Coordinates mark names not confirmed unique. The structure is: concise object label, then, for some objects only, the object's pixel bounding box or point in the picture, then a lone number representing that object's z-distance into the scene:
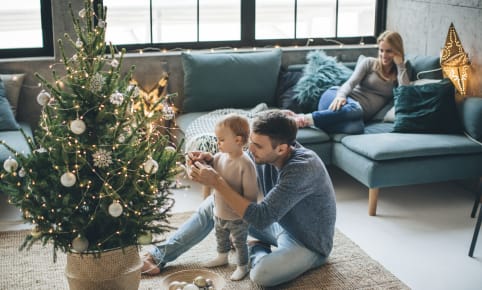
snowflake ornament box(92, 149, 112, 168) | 2.77
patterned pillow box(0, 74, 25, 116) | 4.83
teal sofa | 4.34
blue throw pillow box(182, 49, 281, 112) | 5.15
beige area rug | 3.40
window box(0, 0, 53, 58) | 5.11
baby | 3.28
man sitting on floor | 3.22
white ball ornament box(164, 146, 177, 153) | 3.03
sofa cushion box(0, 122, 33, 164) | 4.11
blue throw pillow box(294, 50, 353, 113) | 5.06
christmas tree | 2.78
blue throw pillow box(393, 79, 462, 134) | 4.62
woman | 4.72
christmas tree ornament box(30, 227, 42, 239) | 2.84
